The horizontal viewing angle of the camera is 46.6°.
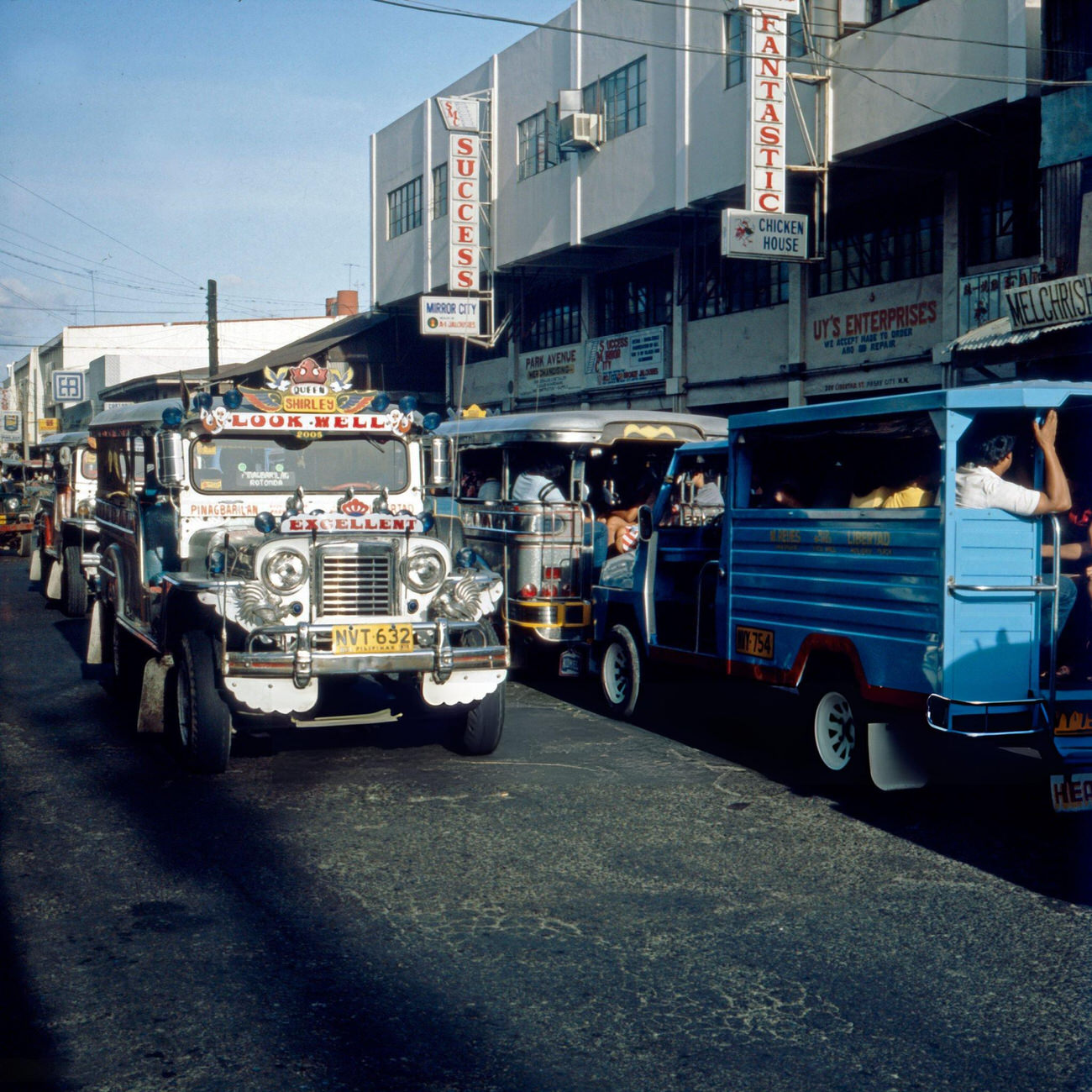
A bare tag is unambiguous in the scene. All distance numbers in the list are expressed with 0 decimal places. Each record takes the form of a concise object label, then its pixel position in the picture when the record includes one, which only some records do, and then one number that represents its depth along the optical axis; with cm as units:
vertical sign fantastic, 1748
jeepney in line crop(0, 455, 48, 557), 2783
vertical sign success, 2730
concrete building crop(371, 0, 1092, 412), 1495
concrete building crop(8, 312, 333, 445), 5250
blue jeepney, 645
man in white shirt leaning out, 653
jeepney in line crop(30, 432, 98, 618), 1689
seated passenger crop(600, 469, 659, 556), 1202
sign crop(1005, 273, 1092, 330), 1259
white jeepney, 739
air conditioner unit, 2345
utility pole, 3494
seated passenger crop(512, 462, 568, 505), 1144
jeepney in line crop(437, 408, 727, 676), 1134
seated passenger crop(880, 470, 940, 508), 694
